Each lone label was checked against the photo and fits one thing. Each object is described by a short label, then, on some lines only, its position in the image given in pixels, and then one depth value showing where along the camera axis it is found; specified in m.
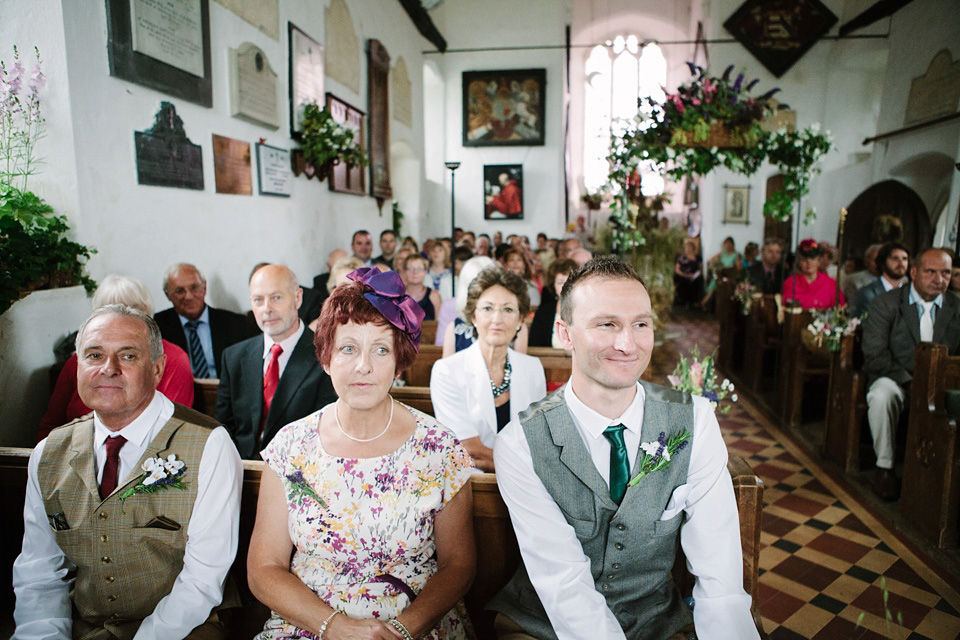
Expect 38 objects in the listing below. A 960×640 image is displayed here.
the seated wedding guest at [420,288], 5.45
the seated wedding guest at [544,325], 4.50
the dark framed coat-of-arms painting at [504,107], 13.33
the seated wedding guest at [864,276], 6.17
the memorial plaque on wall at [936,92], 8.59
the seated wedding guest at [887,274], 4.98
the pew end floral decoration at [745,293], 6.68
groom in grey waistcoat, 1.58
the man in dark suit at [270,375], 2.71
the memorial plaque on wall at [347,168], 7.14
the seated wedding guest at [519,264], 5.94
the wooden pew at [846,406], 4.14
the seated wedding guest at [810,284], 6.41
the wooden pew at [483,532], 1.79
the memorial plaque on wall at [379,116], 8.52
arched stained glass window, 15.27
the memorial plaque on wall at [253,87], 4.91
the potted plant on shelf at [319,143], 6.12
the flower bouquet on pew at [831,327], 4.45
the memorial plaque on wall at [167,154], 3.89
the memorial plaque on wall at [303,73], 6.00
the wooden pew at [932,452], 3.17
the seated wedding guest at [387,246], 7.96
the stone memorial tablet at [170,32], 3.78
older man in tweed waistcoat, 1.71
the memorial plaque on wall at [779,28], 12.62
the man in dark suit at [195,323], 3.81
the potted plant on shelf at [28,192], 3.10
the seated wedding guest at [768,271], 8.12
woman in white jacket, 2.73
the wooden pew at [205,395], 3.18
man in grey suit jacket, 3.95
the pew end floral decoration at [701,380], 2.78
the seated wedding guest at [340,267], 4.92
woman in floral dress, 1.65
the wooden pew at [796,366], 5.18
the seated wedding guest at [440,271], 7.13
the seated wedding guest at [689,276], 13.29
